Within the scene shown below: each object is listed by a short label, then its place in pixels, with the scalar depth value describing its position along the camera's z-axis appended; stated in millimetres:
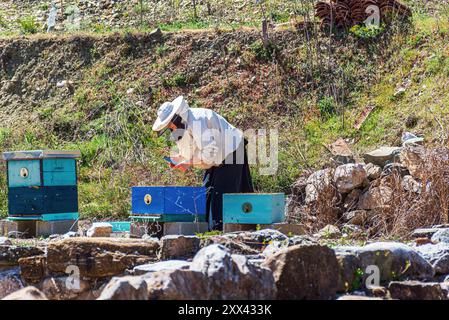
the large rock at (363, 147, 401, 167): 22034
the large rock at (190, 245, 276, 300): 9101
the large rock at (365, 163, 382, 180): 21703
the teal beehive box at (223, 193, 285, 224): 15351
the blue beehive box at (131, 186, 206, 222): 15984
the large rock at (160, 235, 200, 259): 12450
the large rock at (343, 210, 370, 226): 20366
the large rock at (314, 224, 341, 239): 16453
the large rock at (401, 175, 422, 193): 19760
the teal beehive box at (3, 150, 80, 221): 17238
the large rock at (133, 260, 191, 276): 10514
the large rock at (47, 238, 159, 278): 12457
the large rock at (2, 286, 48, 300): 8251
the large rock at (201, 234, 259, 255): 12629
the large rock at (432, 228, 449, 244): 14465
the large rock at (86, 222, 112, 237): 15764
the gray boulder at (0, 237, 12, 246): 14105
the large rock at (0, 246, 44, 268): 13607
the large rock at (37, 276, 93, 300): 12326
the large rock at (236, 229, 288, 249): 13070
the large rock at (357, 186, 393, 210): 20139
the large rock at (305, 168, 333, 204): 21044
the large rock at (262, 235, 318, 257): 12030
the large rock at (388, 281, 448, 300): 10252
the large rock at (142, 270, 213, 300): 8557
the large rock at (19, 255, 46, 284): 13173
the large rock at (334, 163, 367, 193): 21235
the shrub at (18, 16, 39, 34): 35855
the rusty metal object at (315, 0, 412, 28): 30481
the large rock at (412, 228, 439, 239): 15709
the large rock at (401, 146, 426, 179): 19912
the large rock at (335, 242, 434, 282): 11437
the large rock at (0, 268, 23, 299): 13511
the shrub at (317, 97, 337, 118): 28102
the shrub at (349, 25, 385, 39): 30205
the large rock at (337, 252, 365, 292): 10776
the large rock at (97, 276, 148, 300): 8061
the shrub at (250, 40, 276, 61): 30894
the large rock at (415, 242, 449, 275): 12409
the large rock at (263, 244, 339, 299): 9790
